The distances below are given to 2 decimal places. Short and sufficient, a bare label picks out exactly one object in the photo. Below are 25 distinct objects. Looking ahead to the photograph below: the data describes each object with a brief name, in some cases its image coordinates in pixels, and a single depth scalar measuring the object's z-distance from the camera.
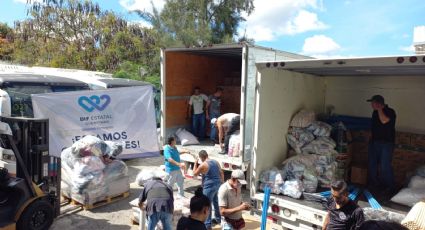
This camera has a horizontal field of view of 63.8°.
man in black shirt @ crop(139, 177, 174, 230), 3.75
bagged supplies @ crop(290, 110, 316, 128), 5.45
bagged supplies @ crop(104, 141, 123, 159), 6.03
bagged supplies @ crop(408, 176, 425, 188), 4.63
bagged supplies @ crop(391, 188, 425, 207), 4.28
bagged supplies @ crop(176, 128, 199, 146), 6.84
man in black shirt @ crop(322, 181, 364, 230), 3.28
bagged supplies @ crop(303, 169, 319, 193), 4.74
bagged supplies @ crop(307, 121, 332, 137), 5.64
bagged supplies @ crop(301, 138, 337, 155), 5.45
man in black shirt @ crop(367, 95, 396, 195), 5.19
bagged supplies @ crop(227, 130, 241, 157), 5.98
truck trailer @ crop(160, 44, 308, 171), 5.54
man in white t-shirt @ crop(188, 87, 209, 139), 7.35
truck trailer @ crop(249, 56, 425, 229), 4.18
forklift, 4.33
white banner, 7.21
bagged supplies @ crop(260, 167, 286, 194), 4.64
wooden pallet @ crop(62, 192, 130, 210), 5.58
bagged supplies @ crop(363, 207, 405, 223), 3.86
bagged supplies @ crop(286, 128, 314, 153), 5.38
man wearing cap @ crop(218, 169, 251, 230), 4.04
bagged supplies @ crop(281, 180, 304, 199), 4.48
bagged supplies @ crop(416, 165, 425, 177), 4.96
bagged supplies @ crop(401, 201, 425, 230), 3.38
